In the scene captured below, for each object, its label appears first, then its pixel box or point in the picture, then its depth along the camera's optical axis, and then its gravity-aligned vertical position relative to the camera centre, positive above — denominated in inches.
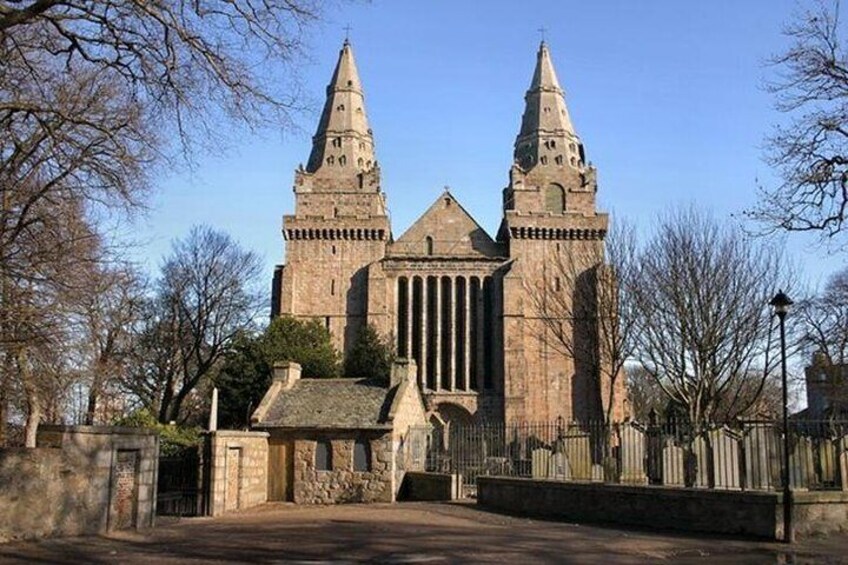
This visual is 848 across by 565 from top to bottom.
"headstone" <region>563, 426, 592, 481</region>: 822.5 -28.5
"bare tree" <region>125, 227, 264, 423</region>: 2036.2 +228.7
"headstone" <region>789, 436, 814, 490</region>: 655.8 -27.5
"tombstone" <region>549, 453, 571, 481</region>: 843.4 -41.7
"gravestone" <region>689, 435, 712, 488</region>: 682.8 -28.0
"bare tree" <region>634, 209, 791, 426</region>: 1155.3 +144.2
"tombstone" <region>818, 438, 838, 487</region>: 678.5 -27.0
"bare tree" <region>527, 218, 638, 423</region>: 1343.5 +206.6
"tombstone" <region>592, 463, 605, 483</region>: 815.1 -43.9
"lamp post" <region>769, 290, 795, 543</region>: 576.4 -29.5
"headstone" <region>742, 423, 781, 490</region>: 651.5 -25.8
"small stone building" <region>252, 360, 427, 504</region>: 1146.0 -31.8
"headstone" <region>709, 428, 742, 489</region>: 663.8 -28.0
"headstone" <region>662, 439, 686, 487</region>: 723.4 -32.8
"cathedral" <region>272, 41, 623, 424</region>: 2394.2 +428.7
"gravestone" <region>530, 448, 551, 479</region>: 876.6 -38.2
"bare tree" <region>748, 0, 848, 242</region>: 531.5 +165.4
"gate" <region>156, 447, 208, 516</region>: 965.8 -73.5
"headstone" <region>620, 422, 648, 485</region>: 765.3 -26.7
